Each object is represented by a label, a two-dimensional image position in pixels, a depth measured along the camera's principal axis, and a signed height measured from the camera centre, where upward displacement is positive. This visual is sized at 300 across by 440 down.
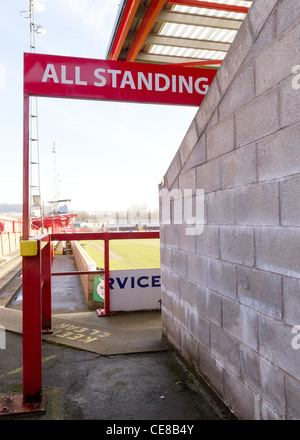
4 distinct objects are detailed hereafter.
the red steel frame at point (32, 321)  3.14 -0.93
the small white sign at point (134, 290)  6.73 -1.37
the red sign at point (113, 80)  3.50 +1.57
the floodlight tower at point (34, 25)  23.40 +15.13
